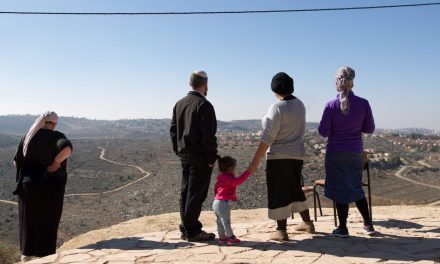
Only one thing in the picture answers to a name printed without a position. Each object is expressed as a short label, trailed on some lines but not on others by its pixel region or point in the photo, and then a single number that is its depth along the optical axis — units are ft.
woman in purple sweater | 15.51
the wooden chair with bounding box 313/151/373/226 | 17.36
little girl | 15.31
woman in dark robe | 15.85
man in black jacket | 15.11
